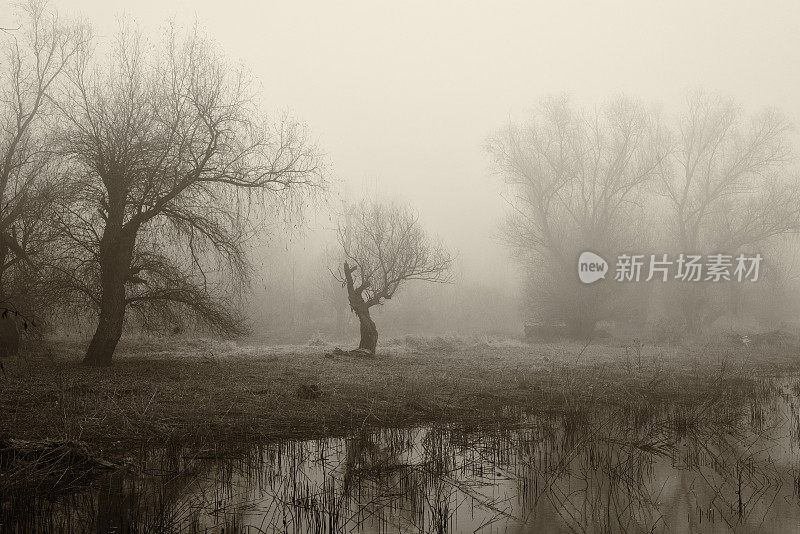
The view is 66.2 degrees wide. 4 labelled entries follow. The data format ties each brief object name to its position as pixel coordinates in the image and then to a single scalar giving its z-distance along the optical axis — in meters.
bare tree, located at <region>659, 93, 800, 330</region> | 31.80
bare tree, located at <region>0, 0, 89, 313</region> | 14.73
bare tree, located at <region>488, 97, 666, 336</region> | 31.80
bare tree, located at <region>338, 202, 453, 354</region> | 21.23
